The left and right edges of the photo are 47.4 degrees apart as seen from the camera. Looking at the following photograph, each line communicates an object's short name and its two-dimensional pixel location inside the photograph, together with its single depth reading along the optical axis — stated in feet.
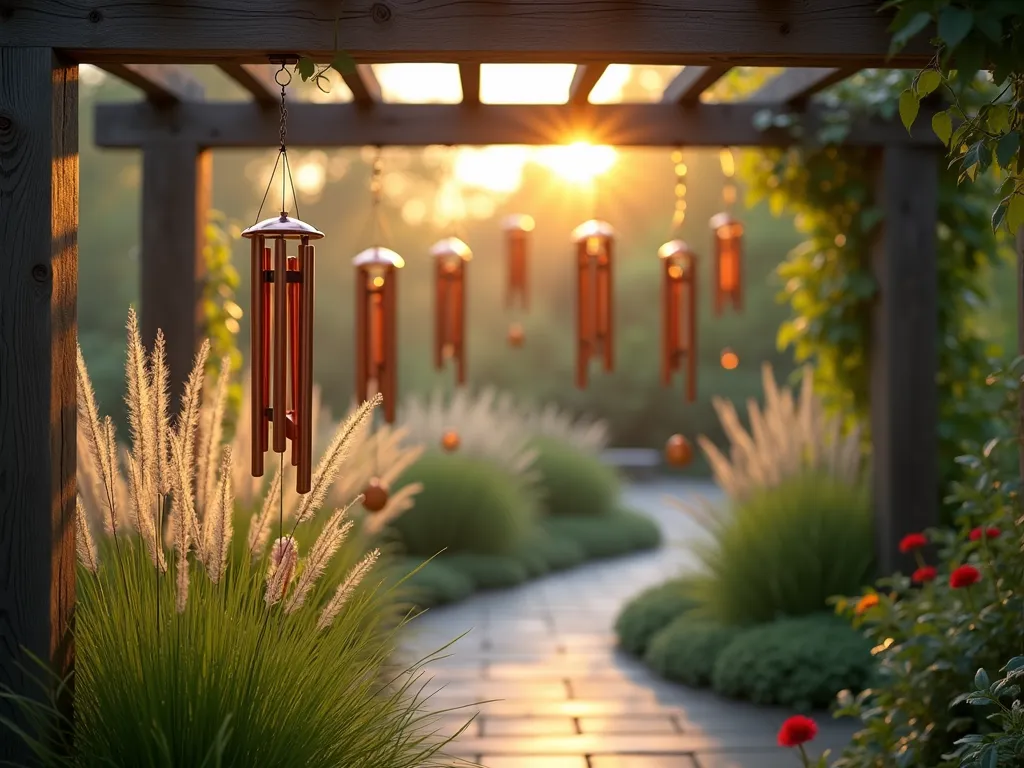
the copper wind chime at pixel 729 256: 19.31
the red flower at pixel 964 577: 9.51
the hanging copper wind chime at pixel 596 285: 17.31
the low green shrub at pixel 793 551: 16.25
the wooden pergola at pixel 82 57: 7.90
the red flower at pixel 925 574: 11.24
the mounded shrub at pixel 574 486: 29.58
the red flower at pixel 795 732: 8.50
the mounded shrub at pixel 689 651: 15.52
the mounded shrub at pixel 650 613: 17.37
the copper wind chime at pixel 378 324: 14.37
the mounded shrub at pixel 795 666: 14.26
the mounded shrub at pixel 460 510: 22.97
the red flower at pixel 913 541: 11.42
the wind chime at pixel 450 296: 17.46
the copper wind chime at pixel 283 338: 8.04
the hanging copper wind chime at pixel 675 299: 16.89
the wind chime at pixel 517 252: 20.88
